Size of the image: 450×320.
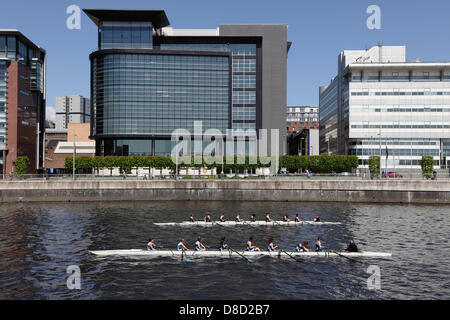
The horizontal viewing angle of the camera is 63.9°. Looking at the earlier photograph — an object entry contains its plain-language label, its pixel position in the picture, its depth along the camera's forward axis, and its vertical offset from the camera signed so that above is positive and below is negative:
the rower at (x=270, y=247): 30.22 -7.23
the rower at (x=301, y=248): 30.23 -7.30
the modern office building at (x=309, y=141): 144.75 +8.22
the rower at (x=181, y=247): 30.14 -7.21
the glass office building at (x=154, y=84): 116.81 +25.55
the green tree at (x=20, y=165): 79.50 -1.08
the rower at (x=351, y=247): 30.12 -7.18
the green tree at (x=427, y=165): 79.19 -0.72
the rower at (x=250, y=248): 30.39 -7.34
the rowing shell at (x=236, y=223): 44.09 -7.72
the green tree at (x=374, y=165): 85.46 -0.83
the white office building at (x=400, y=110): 112.06 +16.08
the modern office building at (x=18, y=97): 108.81 +20.19
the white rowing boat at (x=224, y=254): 29.98 -7.74
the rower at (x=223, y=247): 30.66 -7.32
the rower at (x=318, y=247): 30.20 -7.18
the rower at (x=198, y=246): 30.57 -7.29
